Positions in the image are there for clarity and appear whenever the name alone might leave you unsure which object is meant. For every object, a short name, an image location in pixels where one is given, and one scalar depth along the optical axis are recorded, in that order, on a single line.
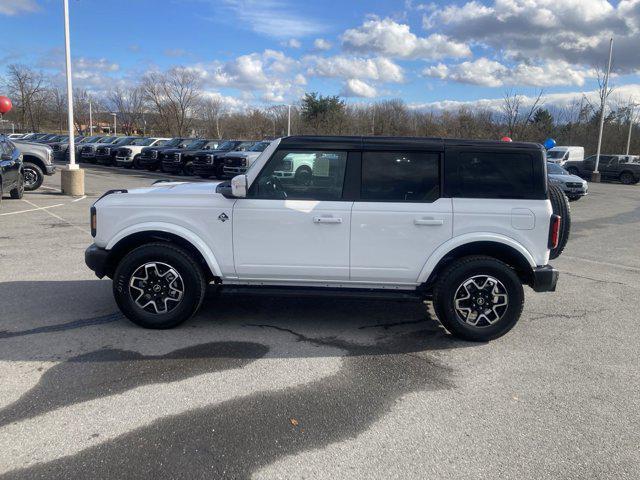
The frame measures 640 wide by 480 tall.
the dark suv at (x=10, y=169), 12.41
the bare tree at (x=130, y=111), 76.06
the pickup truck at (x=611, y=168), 31.20
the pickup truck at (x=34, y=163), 15.83
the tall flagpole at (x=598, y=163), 32.05
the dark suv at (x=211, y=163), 22.44
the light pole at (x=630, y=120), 43.31
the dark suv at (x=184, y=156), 24.41
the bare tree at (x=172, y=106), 59.05
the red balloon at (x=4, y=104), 19.25
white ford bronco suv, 4.61
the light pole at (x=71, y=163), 14.46
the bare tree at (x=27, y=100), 60.09
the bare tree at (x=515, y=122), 38.28
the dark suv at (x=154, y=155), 26.69
